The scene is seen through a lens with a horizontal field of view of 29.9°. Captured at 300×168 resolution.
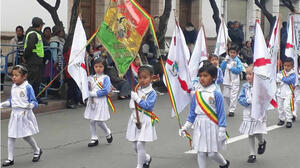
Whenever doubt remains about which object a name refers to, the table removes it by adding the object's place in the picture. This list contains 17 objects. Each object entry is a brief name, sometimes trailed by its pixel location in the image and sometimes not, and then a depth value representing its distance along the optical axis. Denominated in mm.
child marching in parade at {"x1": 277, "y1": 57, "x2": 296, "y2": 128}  10703
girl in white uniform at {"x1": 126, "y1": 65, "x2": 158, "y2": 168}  6996
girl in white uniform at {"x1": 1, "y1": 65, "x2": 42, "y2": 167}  7422
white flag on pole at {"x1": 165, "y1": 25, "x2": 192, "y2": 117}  7457
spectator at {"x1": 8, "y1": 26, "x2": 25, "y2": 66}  12602
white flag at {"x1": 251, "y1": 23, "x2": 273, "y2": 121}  7352
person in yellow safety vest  11227
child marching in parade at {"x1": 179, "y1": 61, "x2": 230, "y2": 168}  6395
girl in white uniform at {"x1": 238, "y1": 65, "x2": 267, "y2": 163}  7559
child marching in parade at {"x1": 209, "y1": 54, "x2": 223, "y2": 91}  10736
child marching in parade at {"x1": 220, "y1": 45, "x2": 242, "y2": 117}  12031
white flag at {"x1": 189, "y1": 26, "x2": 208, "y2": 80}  9344
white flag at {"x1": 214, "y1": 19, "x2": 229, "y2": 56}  12758
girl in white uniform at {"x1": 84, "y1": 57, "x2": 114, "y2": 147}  8594
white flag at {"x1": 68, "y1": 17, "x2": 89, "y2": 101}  8508
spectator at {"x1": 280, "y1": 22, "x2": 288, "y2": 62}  20547
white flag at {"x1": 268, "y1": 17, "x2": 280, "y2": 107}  7891
